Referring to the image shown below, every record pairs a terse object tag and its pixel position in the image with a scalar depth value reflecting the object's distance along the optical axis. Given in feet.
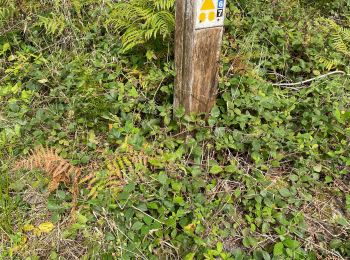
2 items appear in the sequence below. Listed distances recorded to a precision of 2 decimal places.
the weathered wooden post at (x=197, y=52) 6.25
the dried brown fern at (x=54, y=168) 7.12
